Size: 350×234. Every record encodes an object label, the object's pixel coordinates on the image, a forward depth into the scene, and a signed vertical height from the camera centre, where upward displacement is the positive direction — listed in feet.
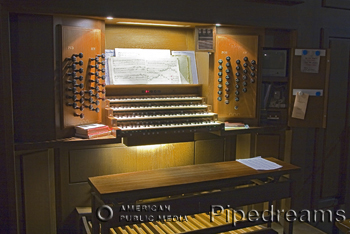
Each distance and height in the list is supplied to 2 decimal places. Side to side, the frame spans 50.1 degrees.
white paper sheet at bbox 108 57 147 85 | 12.57 +0.16
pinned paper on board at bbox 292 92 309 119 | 14.08 -0.99
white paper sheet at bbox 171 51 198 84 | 13.77 +0.51
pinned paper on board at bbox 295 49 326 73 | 13.91 +0.74
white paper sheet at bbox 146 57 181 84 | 13.06 +0.19
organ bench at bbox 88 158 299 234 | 10.03 -3.52
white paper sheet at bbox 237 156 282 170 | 12.32 -2.89
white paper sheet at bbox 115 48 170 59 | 12.87 +0.80
